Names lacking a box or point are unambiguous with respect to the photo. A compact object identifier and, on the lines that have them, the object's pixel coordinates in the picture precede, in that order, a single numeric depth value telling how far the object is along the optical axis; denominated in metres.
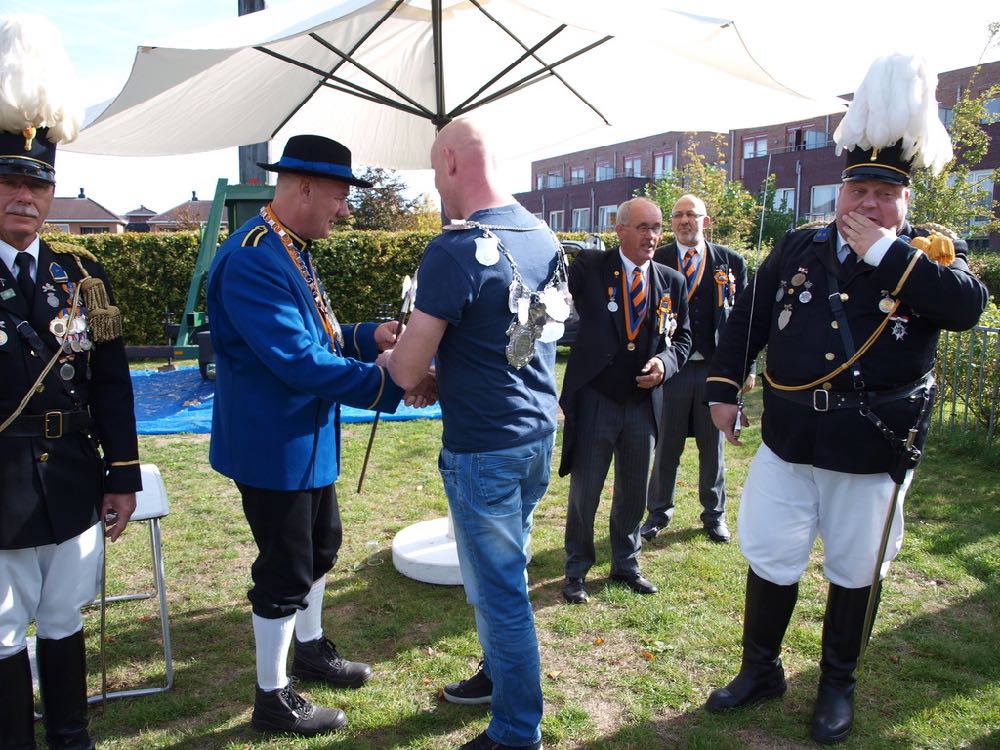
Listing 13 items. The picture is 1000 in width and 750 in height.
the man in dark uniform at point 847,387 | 2.83
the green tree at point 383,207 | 29.56
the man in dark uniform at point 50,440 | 2.46
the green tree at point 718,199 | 25.69
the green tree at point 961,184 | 15.27
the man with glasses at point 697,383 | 5.16
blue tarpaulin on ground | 8.12
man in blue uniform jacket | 2.74
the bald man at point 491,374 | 2.54
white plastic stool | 3.23
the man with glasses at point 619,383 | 4.18
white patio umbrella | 3.13
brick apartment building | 37.91
